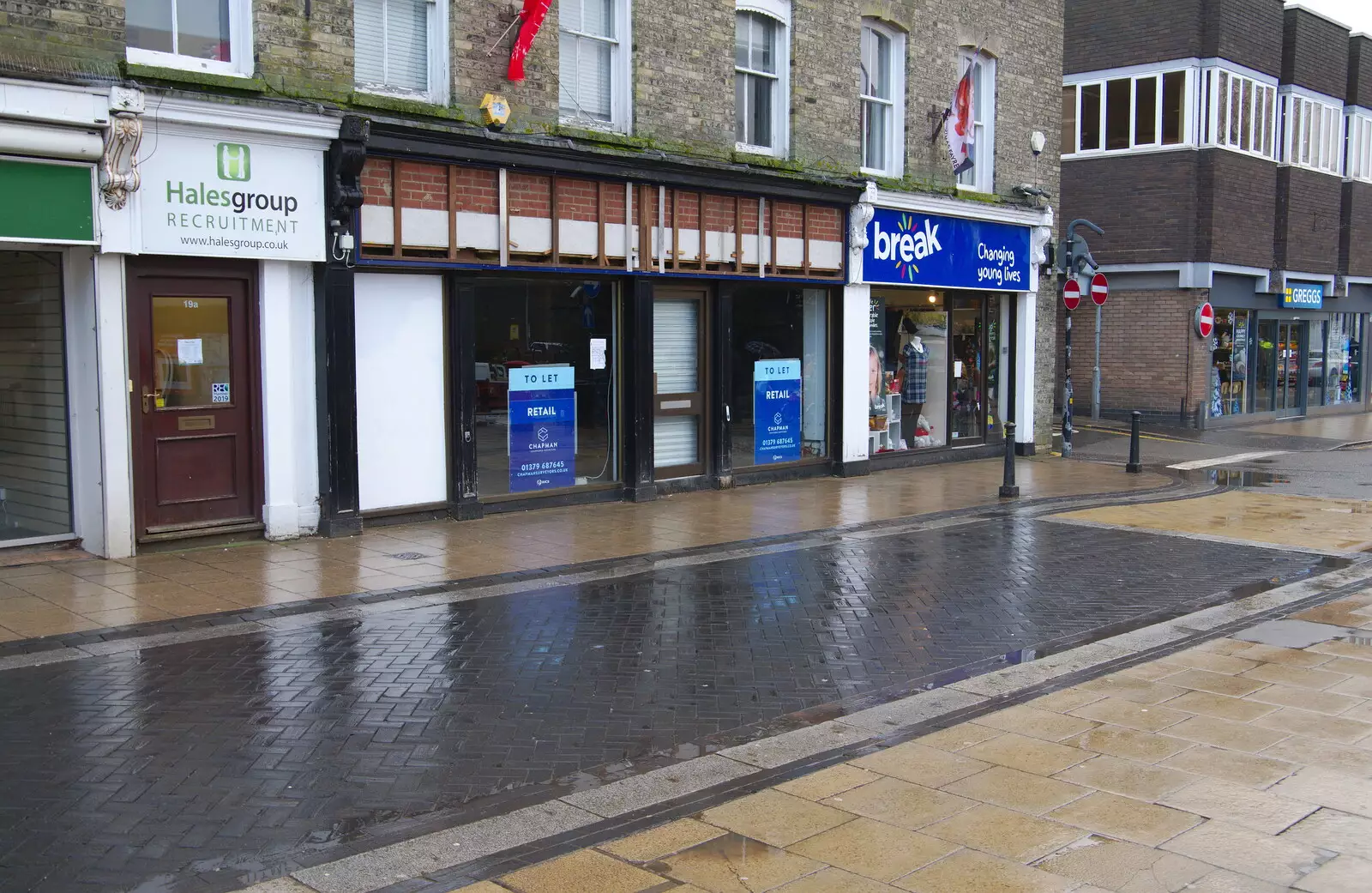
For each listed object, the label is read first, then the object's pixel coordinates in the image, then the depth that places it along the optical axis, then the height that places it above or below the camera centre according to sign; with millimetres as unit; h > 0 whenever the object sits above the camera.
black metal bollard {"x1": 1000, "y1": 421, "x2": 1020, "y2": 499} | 15117 -1392
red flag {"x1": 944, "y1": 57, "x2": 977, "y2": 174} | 17438 +3393
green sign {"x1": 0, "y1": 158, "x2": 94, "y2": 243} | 9398 +1319
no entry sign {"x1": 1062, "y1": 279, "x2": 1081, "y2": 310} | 19467 +1123
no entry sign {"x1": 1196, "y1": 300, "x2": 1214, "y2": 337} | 25672 +899
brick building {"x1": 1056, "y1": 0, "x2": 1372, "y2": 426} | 26109 +3977
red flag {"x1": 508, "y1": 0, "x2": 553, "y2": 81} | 12438 +3527
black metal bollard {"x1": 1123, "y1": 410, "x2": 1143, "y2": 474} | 17969 -1360
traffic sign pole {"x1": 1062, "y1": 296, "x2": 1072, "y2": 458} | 20094 -977
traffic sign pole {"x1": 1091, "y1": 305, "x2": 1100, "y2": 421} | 27516 -713
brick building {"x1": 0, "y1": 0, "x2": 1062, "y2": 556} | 10211 +1188
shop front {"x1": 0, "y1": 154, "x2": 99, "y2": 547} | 10344 -173
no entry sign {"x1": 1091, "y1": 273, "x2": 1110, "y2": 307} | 19578 +1203
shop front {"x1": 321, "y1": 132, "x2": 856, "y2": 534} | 11898 +322
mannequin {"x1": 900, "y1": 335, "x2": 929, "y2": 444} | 18655 -326
